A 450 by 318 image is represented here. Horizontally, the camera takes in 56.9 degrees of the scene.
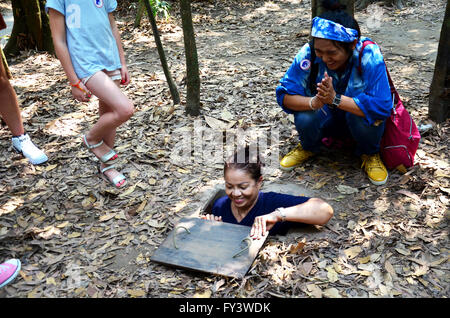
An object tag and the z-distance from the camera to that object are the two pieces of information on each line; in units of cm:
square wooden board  272
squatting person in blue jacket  318
